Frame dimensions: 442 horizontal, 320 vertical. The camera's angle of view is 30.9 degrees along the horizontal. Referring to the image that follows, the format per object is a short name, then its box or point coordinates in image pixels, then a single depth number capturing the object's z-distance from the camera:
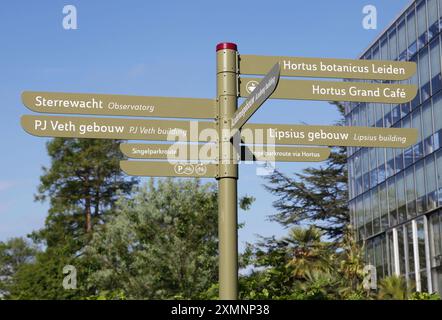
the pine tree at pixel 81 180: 63.12
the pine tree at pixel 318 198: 58.22
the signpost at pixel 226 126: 6.78
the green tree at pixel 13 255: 81.06
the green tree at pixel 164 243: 36.91
